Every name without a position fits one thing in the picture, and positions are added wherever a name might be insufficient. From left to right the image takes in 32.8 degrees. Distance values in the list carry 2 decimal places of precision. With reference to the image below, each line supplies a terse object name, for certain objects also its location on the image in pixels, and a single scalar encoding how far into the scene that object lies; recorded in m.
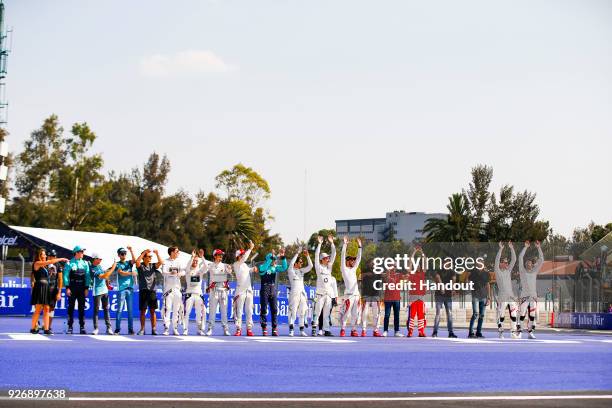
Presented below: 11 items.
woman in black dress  22.73
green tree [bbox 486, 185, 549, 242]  91.81
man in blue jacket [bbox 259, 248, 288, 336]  24.12
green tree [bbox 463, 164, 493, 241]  91.69
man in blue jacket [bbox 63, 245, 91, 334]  23.47
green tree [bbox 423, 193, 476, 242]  92.44
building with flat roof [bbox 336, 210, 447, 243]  195.52
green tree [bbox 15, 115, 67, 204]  69.62
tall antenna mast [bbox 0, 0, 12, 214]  27.18
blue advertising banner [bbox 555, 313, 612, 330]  35.09
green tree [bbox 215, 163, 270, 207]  92.88
